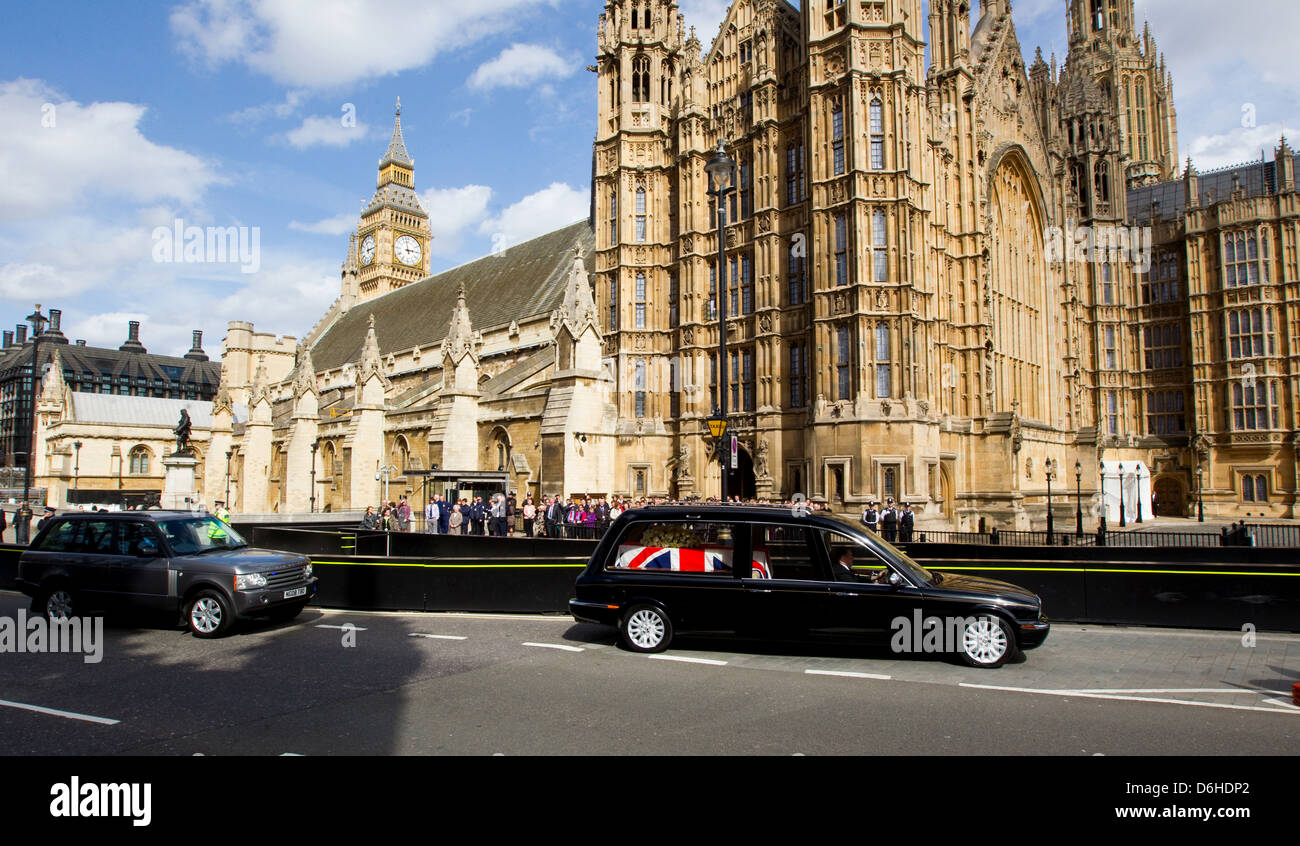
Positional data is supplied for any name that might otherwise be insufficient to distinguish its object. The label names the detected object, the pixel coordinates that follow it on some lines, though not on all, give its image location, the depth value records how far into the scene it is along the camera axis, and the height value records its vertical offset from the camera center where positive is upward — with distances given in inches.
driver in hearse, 335.6 -39.3
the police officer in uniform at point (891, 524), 767.7 -44.5
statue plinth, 978.1 +5.1
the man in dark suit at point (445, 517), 992.4 -44.0
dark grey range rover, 390.0 -45.5
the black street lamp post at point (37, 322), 1663.5 +366.4
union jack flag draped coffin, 354.6 -36.9
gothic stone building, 948.6 +276.4
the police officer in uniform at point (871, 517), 767.7 -37.2
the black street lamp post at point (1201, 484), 1680.7 -13.7
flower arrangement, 365.1 -26.5
